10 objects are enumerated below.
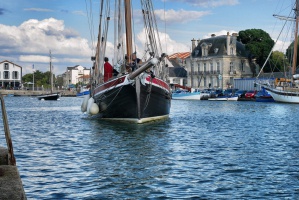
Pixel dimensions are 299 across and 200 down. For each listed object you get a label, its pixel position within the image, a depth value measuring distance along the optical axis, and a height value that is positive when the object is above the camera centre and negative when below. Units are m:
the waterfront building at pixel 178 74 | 146.88 +4.54
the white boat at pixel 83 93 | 122.22 -0.53
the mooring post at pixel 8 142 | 10.34 -1.00
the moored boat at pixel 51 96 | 110.00 -1.06
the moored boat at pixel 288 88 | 81.52 +0.24
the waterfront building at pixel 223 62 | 123.62 +6.60
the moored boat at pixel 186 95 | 108.50 -1.04
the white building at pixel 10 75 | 164.75 +5.20
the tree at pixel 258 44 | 119.00 +10.41
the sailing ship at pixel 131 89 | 31.98 +0.09
